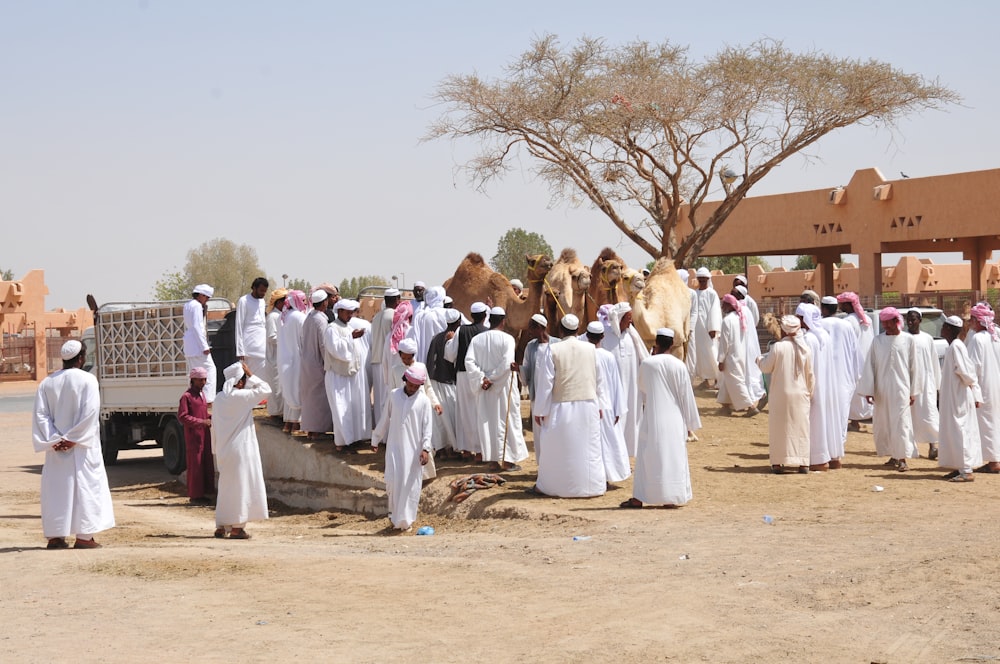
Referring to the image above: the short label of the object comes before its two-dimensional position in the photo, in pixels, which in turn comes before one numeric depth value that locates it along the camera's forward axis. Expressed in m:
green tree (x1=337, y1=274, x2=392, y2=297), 73.76
